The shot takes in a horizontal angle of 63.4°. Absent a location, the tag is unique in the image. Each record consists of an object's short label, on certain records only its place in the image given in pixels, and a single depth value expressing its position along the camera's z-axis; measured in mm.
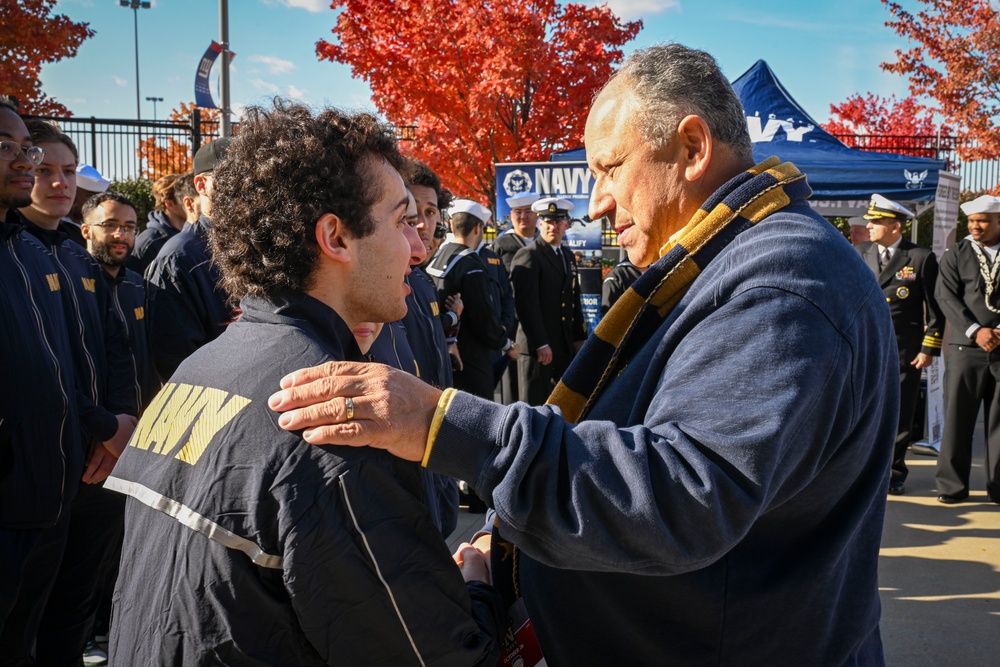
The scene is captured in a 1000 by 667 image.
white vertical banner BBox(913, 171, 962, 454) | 8047
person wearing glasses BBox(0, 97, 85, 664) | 2852
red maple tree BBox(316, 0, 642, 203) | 14945
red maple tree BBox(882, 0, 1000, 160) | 15585
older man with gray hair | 1251
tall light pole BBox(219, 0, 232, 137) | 9906
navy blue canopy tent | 8844
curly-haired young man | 1344
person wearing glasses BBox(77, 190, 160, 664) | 3867
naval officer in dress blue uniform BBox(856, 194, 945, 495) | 7258
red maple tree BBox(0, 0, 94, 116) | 13953
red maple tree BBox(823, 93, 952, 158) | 23844
